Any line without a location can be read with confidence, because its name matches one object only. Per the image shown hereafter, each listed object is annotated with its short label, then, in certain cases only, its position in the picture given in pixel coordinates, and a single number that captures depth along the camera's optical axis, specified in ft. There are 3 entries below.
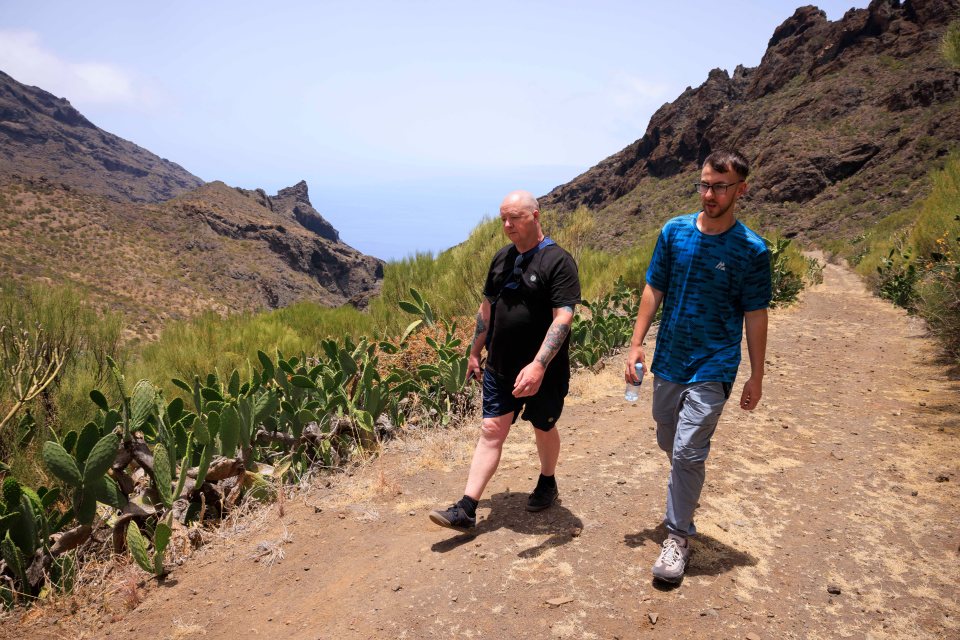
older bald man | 10.08
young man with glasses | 8.77
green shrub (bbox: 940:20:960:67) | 26.14
